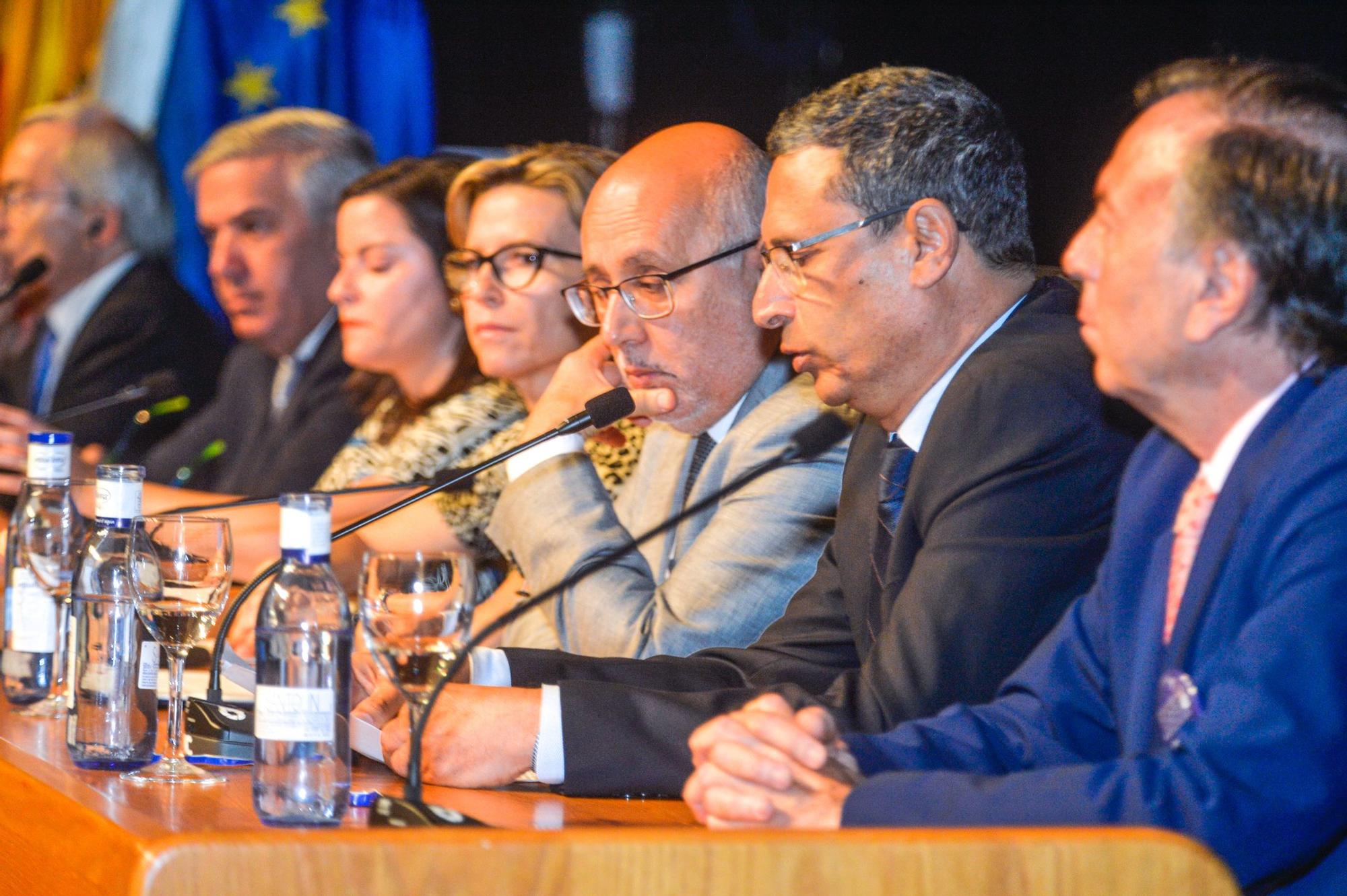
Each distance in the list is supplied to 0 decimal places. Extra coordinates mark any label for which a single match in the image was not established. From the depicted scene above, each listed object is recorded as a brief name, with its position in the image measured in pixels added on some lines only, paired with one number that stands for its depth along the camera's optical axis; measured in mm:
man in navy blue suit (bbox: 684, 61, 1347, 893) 2955
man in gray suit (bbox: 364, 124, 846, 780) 3589
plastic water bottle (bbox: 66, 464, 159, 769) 3258
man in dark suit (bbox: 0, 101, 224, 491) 6558
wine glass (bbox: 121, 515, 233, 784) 3236
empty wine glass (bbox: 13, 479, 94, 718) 3512
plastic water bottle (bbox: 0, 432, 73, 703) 3511
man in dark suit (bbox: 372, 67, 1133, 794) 3253
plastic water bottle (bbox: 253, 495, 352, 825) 3083
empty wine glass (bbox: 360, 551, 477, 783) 3095
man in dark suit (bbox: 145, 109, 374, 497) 5938
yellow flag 6906
